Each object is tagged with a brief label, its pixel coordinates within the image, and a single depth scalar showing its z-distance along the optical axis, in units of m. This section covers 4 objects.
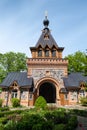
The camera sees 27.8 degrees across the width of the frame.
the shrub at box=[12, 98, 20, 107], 27.30
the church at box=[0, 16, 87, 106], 29.00
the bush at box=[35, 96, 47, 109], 23.41
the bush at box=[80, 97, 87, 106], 26.73
